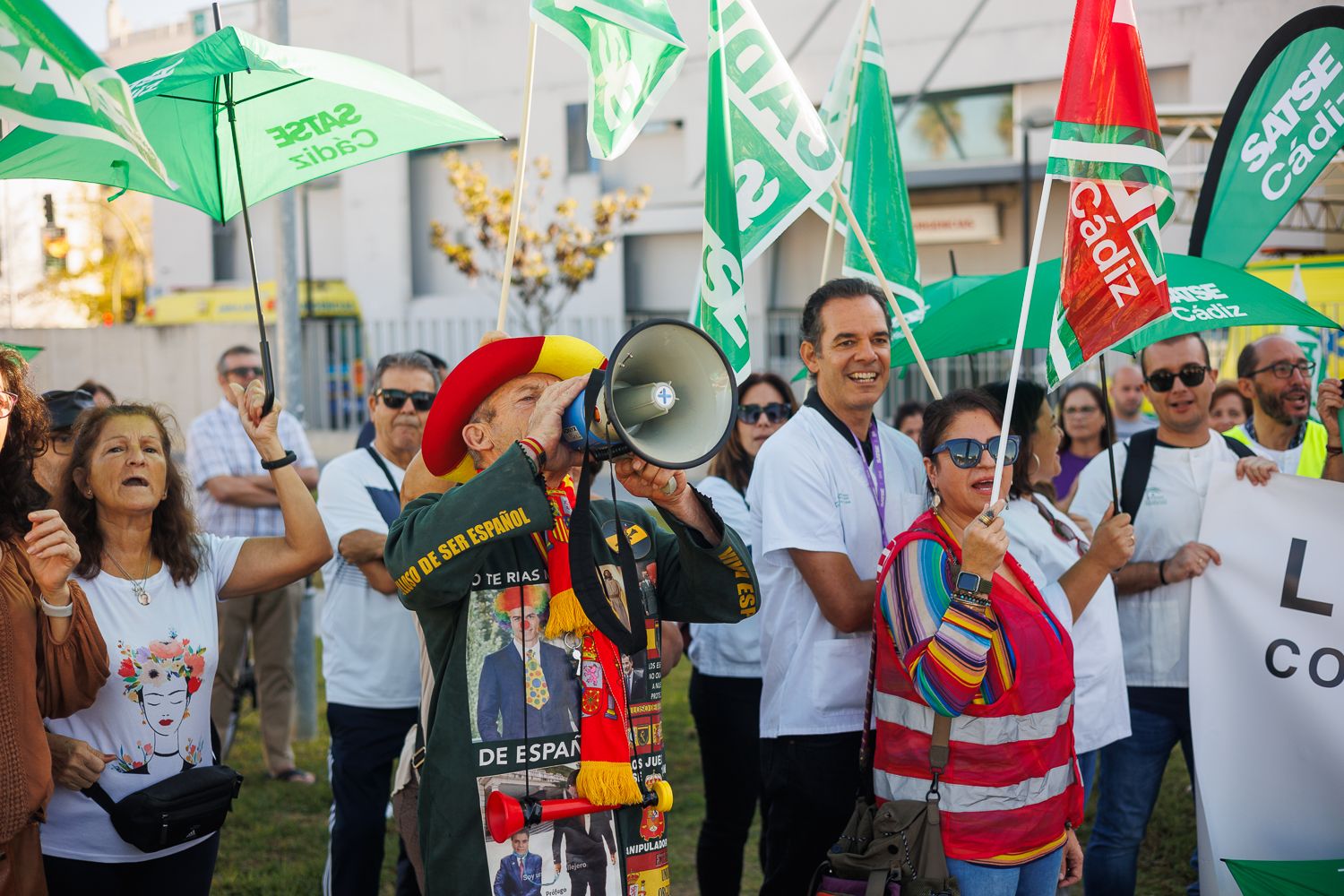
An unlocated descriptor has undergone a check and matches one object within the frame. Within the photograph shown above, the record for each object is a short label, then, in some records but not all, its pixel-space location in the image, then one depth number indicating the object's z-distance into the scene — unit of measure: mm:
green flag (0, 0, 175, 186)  2412
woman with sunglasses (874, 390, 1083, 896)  3049
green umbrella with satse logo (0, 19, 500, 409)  3555
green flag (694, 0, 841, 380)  3857
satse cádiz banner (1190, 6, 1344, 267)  4203
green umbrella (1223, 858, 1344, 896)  3576
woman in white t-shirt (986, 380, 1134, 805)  3582
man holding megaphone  2482
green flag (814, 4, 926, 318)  4742
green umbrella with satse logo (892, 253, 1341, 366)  3900
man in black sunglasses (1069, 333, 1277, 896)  4188
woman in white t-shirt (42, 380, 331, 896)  3113
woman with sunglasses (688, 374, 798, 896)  4492
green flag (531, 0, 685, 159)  3604
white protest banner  3840
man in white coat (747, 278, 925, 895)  3471
